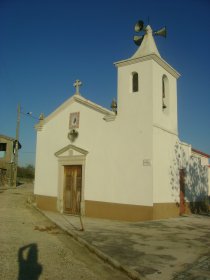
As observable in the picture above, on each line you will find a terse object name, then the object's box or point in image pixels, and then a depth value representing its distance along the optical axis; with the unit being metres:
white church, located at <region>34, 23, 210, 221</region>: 13.32
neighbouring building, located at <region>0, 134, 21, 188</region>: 37.37
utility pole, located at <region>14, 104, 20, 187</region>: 32.25
